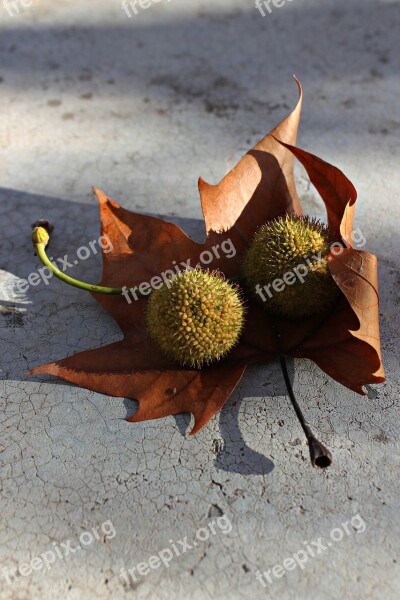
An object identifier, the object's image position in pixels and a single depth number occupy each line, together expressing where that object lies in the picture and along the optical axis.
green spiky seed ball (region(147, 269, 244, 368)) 0.35
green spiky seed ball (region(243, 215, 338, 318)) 0.36
